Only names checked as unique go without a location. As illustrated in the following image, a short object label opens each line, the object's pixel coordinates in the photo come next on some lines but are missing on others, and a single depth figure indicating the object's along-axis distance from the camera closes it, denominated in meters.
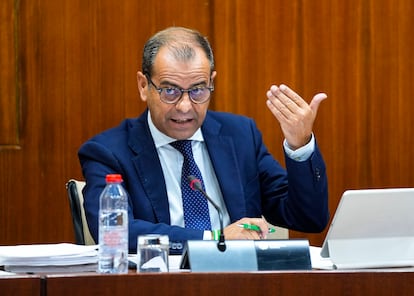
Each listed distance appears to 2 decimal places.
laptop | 4.54
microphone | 4.50
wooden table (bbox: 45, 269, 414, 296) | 4.11
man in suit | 6.01
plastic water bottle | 4.47
